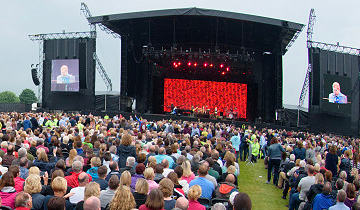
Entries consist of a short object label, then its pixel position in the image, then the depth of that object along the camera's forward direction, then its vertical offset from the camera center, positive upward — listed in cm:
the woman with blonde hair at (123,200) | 345 -103
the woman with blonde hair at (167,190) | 384 -103
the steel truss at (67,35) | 2495 +560
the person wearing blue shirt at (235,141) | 1230 -134
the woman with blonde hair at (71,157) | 595 -97
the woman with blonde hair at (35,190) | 392 -106
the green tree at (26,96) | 8662 +243
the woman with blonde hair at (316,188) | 542 -138
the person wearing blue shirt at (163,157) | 652 -107
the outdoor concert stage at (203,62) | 2161 +344
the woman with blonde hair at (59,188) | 395 -103
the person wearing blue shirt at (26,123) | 1264 -73
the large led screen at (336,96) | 2120 +76
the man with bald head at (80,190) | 414 -112
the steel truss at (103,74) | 2609 +271
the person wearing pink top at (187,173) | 529 -112
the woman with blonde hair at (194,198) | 382 -112
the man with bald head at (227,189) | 467 -122
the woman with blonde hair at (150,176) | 458 -102
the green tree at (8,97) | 8869 +220
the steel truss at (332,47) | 2117 +403
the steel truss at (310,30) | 2078 +499
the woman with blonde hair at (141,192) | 392 -107
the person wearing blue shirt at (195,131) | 1363 -108
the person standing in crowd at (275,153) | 911 -134
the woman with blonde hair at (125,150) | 683 -96
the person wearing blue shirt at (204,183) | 486 -119
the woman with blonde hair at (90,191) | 365 -99
